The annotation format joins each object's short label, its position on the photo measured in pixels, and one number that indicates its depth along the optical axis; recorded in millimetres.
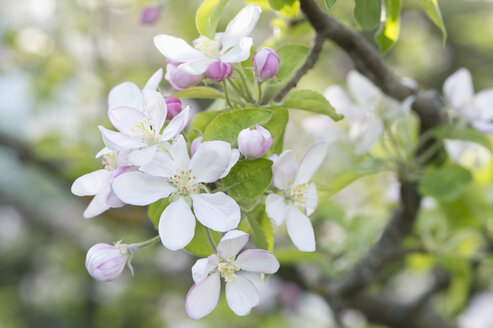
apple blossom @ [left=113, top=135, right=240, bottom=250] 481
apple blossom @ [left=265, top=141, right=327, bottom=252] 500
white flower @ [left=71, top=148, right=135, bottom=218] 493
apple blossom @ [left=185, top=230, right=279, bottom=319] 486
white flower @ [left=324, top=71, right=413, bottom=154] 605
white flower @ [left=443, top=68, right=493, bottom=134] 606
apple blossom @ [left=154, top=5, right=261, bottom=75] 503
